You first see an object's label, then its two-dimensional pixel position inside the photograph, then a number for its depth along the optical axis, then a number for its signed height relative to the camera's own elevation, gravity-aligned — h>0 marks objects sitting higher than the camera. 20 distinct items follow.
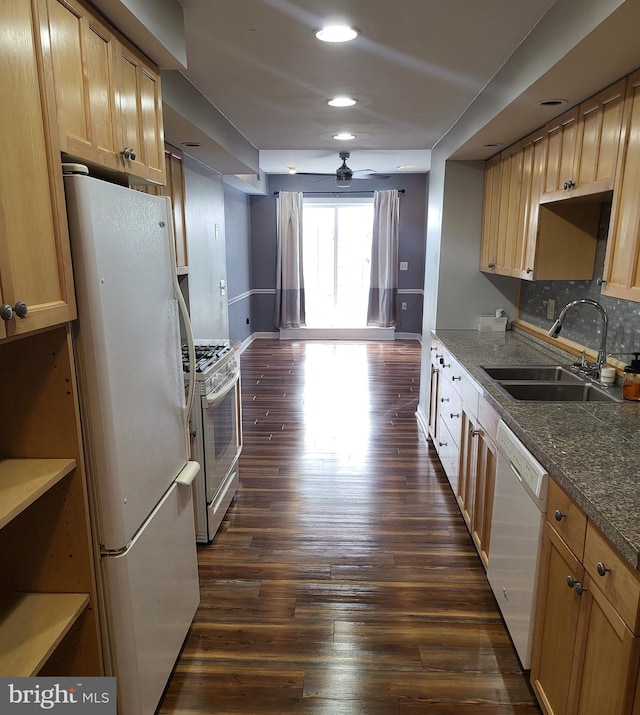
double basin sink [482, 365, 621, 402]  2.46 -0.67
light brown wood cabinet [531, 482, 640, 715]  1.19 -0.96
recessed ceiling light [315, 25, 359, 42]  1.99 +0.83
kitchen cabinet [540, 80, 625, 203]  2.05 +0.45
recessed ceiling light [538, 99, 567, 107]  2.30 +0.65
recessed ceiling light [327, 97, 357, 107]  2.89 +0.82
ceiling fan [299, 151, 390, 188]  5.88 +0.85
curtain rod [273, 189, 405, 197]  8.41 +0.89
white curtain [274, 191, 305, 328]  8.30 -0.26
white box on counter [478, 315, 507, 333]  3.97 -0.56
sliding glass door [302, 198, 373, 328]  8.61 -0.19
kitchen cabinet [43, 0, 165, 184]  1.29 +0.44
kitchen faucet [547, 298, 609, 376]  2.38 -0.41
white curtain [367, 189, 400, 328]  8.24 -0.19
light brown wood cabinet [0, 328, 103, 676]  1.33 -0.76
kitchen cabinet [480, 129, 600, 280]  2.79 +0.13
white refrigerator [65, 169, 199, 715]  1.36 -0.51
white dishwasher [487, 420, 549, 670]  1.74 -1.04
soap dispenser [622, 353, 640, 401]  2.16 -0.53
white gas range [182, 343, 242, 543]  2.67 -1.00
